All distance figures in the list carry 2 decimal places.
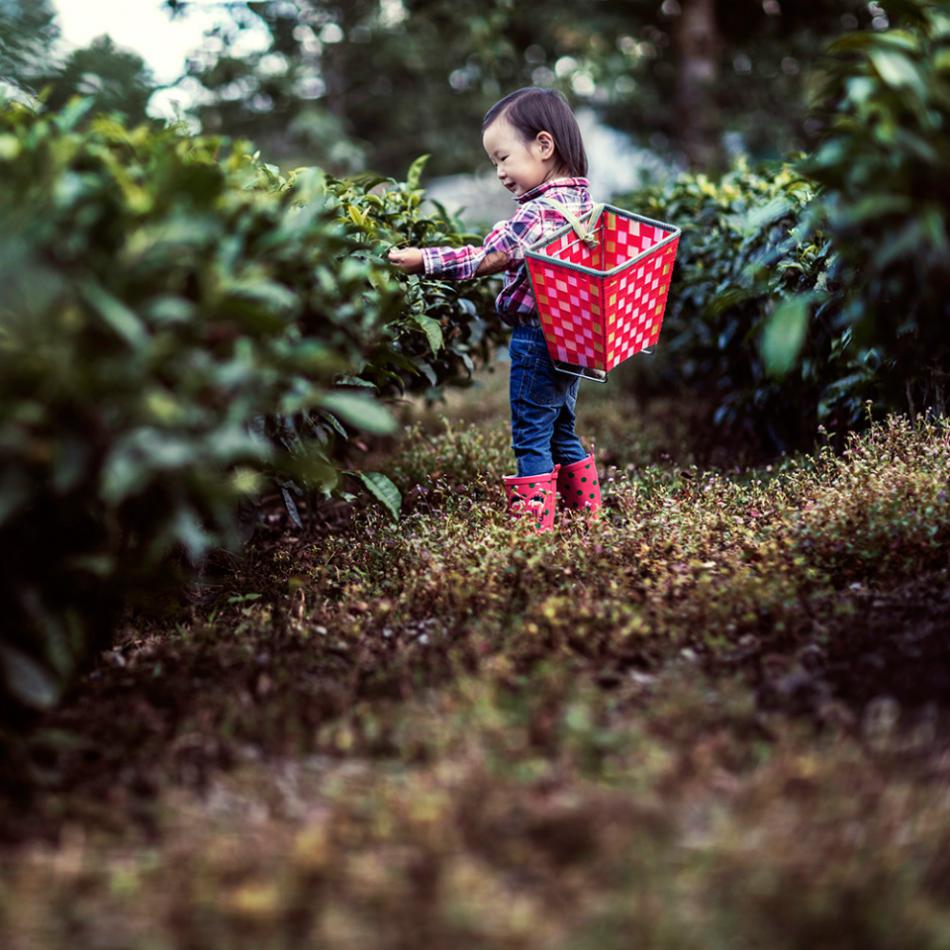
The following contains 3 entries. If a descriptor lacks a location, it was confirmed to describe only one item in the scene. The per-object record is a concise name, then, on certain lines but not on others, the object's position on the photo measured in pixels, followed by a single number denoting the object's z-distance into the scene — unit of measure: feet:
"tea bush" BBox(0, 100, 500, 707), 5.98
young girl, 11.16
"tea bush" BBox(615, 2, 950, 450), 6.75
